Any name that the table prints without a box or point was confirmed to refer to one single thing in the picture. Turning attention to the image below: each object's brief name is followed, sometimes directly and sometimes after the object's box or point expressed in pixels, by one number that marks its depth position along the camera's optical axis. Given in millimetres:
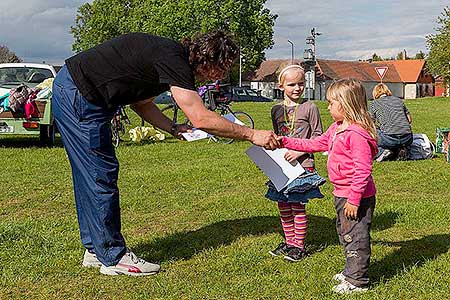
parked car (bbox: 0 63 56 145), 11531
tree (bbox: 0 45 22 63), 55453
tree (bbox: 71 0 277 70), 57562
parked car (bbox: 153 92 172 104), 32537
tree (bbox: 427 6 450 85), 50659
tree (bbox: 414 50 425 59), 114188
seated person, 10562
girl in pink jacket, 4012
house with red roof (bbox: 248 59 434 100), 76438
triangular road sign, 30000
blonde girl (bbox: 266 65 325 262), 4746
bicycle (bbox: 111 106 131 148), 12415
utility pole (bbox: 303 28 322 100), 30750
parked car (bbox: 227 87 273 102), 43094
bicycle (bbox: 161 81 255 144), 13227
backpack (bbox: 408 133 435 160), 10853
